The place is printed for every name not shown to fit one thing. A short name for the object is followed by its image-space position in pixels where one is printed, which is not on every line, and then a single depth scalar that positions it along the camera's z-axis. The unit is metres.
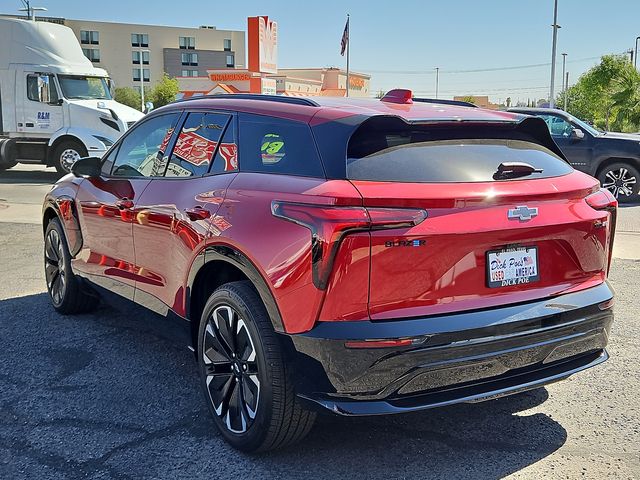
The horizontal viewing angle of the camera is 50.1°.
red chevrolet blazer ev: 2.79
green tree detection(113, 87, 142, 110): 76.69
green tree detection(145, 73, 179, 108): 76.38
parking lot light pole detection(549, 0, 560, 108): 39.50
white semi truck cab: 16.91
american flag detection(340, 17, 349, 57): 52.59
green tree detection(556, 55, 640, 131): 39.38
